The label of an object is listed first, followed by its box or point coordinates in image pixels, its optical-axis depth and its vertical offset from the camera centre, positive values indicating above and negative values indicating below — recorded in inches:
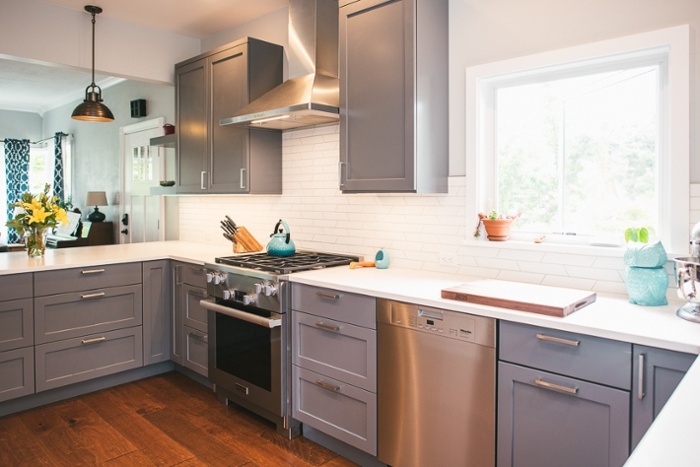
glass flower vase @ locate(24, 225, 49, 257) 141.9 -5.1
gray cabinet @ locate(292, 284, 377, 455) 99.7 -28.9
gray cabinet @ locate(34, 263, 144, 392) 130.0 -26.8
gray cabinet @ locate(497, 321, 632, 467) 69.1 -25.1
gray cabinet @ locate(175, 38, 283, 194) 147.9 +29.6
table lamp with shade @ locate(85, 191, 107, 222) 271.3 +10.7
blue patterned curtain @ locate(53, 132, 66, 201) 337.1 +35.3
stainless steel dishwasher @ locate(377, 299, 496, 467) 83.0 -28.2
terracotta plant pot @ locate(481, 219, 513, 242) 107.3 -1.4
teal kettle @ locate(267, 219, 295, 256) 136.1 -6.1
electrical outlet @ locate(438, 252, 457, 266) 115.6 -8.2
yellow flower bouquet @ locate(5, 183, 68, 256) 141.3 +0.1
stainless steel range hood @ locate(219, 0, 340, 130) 121.5 +36.2
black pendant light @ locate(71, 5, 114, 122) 157.4 +34.3
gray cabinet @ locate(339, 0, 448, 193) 106.7 +27.0
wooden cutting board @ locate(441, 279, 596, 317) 77.2 -12.0
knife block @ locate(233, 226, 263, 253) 151.2 -5.9
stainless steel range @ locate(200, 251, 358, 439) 114.2 -25.1
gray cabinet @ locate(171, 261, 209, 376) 141.8 -27.4
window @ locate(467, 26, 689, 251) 86.0 +16.0
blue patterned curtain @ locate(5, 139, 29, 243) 352.8 +35.2
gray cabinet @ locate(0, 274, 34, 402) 123.3 -27.8
